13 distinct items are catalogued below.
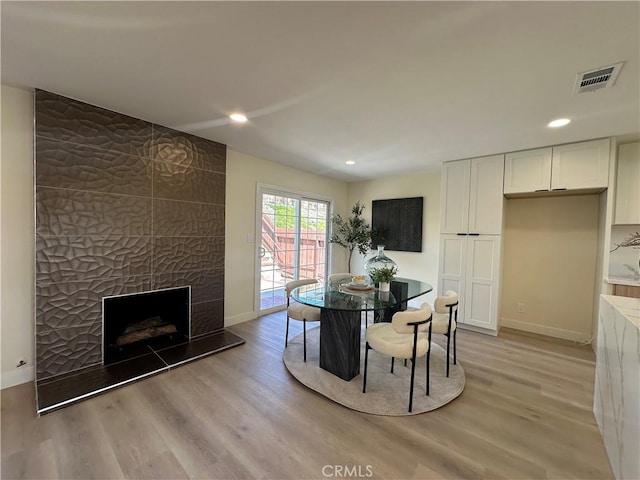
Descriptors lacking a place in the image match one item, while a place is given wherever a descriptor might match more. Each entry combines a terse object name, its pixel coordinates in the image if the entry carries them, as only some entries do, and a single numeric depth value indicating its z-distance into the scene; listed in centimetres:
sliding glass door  414
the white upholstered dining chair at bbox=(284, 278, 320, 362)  277
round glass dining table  228
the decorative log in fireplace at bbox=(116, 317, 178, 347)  284
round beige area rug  205
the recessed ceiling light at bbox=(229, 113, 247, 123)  251
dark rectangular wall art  464
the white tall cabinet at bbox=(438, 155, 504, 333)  348
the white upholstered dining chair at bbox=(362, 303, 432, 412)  192
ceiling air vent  168
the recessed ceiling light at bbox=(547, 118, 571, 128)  241
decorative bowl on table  296
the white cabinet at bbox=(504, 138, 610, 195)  284
